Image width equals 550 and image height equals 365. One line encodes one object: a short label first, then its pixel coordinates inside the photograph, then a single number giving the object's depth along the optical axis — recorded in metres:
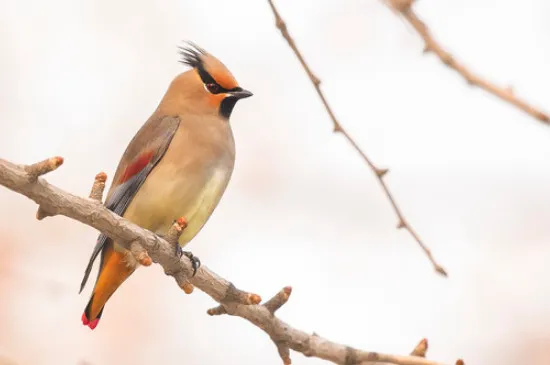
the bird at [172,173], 8.66
